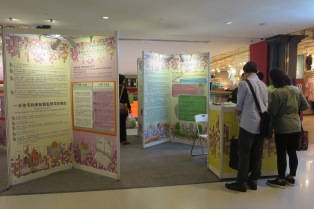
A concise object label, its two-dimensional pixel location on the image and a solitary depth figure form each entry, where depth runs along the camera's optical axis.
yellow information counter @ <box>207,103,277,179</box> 3.73
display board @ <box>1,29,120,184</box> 3.53
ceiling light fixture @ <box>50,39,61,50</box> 3.84
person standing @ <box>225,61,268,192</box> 3.23
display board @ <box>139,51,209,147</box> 5.79
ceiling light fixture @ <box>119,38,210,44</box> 8.85
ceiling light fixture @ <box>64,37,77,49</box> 3.91
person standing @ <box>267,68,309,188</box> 3.44
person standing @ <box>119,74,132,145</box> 5.97
